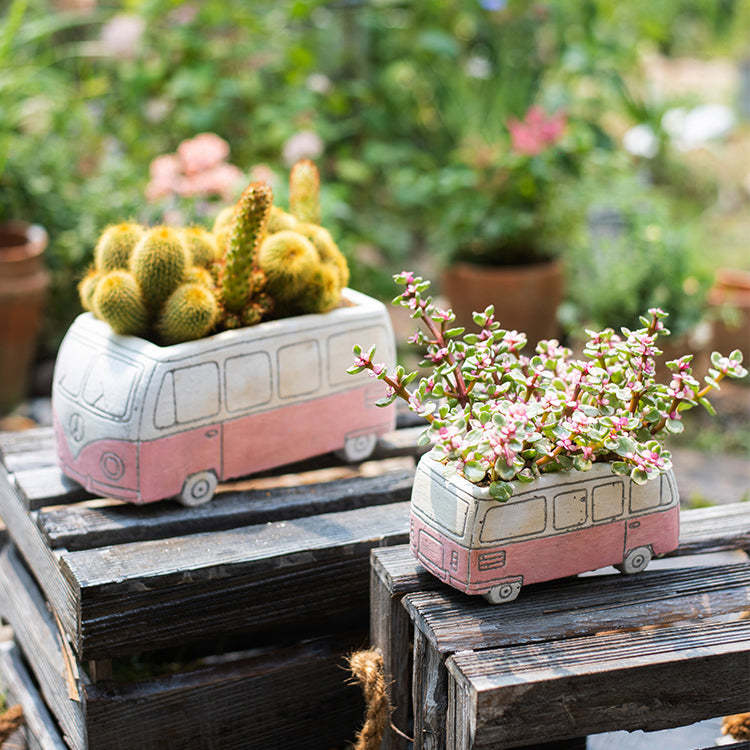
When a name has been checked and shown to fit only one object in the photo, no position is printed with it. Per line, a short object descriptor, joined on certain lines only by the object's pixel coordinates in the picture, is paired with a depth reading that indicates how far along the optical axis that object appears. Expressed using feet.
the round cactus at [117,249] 5.71
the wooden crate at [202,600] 5.40
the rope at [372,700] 5.24
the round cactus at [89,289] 5.72
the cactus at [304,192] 6.07
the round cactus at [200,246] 5.79
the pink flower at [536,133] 9.73
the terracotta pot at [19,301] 8.81
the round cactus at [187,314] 5.55
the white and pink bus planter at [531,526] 5.13
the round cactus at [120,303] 5.55
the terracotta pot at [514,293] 9.93
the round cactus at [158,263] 5.57
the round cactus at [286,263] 5.74
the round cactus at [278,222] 5.91
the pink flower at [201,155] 8.46
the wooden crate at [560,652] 4.98
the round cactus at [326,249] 5.91
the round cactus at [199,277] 5.64
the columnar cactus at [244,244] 5.56
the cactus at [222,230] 5.89
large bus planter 5.53
